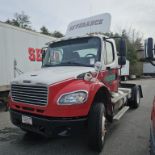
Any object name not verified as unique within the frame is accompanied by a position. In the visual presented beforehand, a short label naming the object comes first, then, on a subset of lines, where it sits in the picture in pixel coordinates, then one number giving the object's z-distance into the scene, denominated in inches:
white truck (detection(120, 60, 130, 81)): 606.0
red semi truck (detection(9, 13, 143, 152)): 108.7
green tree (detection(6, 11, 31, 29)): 1473.9
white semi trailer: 223.5
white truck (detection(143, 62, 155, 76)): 1128.6
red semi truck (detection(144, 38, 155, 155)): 101.2
